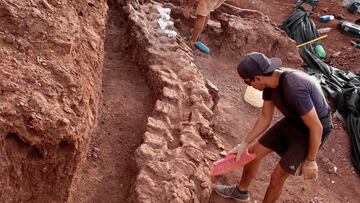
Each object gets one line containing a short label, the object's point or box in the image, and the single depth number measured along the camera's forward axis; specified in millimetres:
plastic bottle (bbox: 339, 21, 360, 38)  9422
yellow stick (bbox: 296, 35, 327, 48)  7879
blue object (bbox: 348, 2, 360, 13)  10672
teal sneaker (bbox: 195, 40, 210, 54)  6785
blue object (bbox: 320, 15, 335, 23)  9836
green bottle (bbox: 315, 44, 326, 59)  8214
